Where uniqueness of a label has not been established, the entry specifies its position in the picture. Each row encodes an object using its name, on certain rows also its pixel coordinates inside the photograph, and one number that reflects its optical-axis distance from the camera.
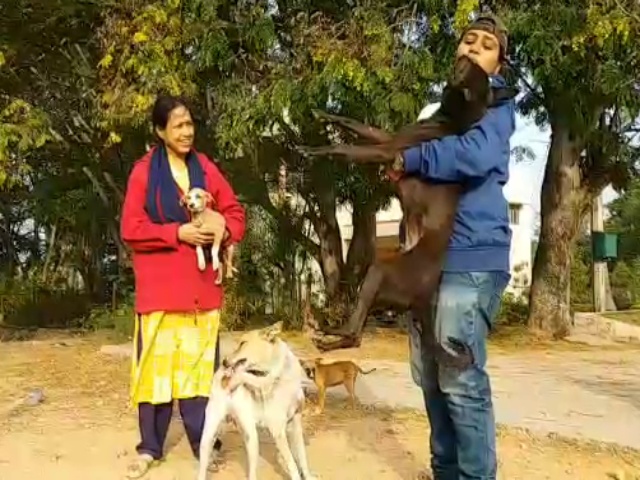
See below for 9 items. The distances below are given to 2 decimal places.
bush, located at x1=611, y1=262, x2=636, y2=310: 20.59
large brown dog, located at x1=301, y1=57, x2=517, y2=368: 2.87
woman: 4.30
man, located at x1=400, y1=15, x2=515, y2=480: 2.87
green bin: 16.96
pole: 17.39
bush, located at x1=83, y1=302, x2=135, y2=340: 12.22
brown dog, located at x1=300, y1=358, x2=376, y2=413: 6.00
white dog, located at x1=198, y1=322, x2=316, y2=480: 3.87
